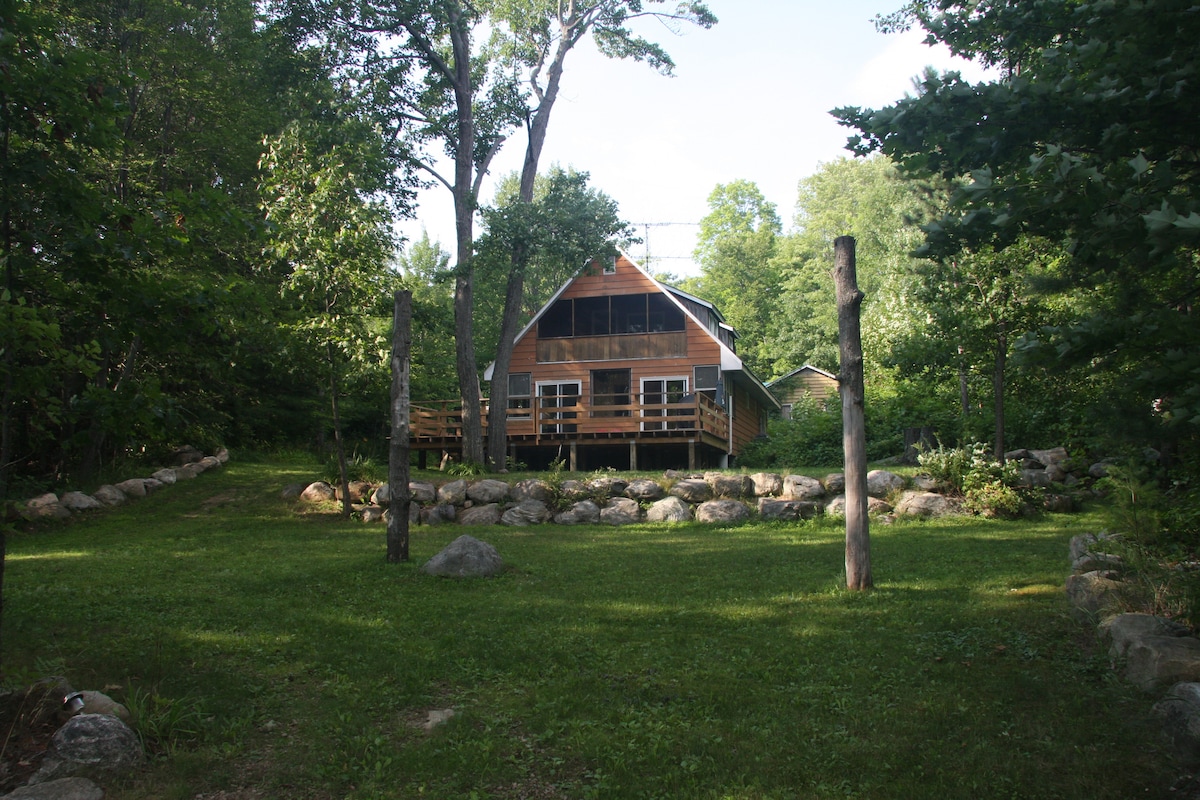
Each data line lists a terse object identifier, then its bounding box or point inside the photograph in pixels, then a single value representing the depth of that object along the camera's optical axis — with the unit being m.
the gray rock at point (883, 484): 14.97
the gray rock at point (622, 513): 15.50
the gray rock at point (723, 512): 14.83
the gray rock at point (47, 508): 14.91
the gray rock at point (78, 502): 15.84
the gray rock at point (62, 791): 4.04
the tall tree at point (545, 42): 23.42
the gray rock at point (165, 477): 18.62
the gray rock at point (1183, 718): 4.34
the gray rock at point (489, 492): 16.81
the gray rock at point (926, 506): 14.05
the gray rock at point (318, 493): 16.86
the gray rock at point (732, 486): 16.14
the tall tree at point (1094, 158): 4.28
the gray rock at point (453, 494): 16.84
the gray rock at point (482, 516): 15.90
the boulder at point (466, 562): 9.44
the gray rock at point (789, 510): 14.66
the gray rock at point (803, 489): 15.65
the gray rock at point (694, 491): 16.08
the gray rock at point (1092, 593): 6.59
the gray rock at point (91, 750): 4.38
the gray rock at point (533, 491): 16.56
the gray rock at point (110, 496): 16.73
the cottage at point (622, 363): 25.80
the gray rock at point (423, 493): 16.73
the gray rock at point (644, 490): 16.30
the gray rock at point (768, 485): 16.03
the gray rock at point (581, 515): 15.74
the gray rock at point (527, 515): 15.77
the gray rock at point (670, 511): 15.33
